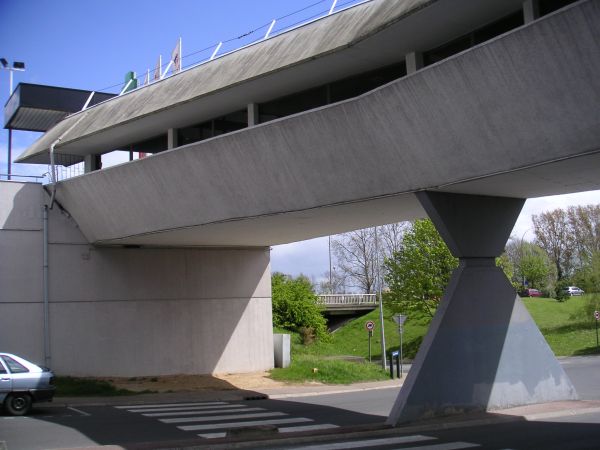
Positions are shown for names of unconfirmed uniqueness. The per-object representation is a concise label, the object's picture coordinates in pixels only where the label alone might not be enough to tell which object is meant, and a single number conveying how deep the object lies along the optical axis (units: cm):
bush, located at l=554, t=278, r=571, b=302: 6406
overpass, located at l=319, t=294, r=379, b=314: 5844
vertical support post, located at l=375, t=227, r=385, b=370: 3228
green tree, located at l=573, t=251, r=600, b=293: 4716
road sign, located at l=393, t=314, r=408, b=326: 2936
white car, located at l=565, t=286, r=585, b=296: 7610
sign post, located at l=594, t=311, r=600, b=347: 4206
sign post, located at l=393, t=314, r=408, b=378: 2938
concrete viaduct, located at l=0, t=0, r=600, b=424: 1259
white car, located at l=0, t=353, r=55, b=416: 1731
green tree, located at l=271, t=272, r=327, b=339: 4566
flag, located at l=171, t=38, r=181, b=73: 2562
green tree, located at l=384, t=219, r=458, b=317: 4669
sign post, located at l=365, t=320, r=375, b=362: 3368
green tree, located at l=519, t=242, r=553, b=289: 8519
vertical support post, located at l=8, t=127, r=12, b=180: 2752
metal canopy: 2855
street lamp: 2860
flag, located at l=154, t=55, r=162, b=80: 2693
